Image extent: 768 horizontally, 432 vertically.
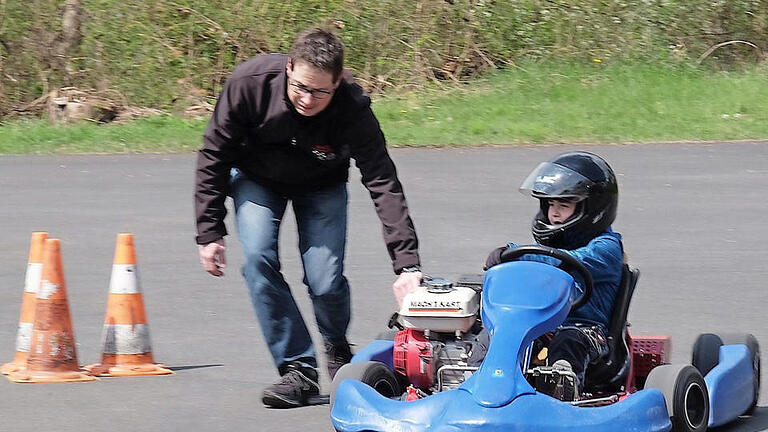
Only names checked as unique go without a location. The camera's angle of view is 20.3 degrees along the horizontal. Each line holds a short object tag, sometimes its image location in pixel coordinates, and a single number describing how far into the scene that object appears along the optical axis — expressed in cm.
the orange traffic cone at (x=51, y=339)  1027
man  905
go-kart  718
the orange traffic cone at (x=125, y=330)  1050
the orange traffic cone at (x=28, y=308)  1048
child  819
